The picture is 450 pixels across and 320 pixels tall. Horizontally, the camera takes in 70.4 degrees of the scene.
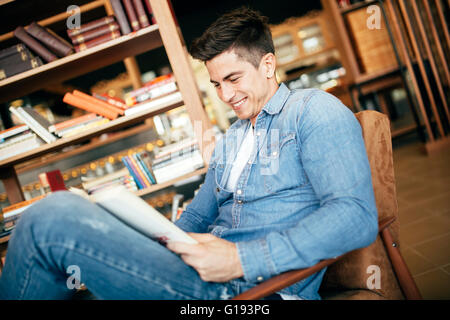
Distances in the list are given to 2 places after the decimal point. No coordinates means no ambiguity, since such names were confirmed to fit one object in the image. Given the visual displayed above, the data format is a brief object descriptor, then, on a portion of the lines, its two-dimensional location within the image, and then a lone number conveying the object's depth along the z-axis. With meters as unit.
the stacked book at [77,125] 1.89
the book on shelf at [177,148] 1.90
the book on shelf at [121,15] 1.80
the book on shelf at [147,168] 1.93
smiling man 0.77
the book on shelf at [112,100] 1.89
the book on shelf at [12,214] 1.94
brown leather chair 0.88
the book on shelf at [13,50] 1.84
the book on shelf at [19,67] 1.85
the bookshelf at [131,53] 1.78
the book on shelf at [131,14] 1.80
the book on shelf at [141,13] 1.80
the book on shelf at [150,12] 1.81
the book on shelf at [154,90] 1.87
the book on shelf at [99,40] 1.83
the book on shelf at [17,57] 1.84
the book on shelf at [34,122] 1.85
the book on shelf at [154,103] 1.85
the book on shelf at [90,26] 1.82
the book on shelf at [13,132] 1.89
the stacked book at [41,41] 1.84
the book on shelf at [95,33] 1.82
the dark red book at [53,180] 2.07
